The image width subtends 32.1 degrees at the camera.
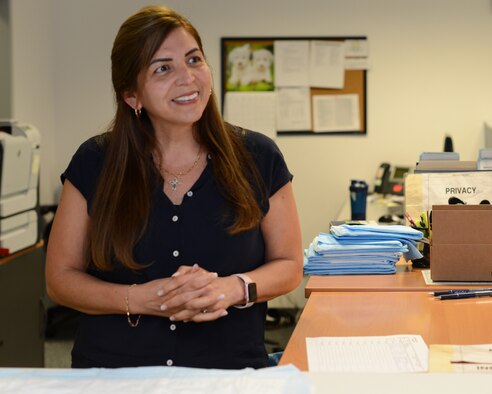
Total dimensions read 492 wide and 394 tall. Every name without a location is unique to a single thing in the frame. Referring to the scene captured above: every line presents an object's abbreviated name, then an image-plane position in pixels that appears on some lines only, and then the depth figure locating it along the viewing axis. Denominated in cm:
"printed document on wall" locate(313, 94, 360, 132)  570
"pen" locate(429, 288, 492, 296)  234
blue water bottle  435
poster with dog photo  572
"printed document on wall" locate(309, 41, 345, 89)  567
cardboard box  241
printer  387
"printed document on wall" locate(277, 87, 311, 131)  573
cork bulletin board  570
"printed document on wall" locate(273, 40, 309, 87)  570
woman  206
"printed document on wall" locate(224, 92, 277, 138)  573
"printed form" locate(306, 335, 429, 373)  161
